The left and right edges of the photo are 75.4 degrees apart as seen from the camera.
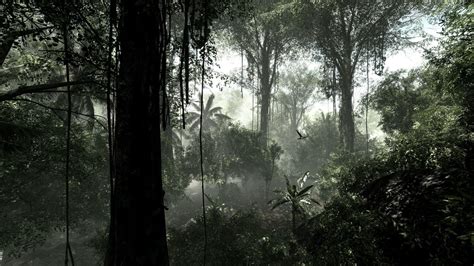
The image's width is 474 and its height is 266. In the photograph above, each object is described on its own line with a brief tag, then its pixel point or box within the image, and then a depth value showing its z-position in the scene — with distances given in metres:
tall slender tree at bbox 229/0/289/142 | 21.07
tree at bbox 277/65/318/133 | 43.34
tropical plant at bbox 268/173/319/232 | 8.99
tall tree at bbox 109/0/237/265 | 3.68
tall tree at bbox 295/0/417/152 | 17.83
